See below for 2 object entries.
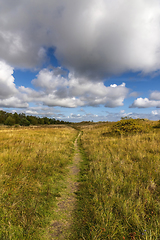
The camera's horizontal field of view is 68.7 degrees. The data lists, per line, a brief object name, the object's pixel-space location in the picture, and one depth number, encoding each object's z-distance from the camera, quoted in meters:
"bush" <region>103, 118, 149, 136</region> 17.98
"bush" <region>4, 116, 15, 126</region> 75.38
